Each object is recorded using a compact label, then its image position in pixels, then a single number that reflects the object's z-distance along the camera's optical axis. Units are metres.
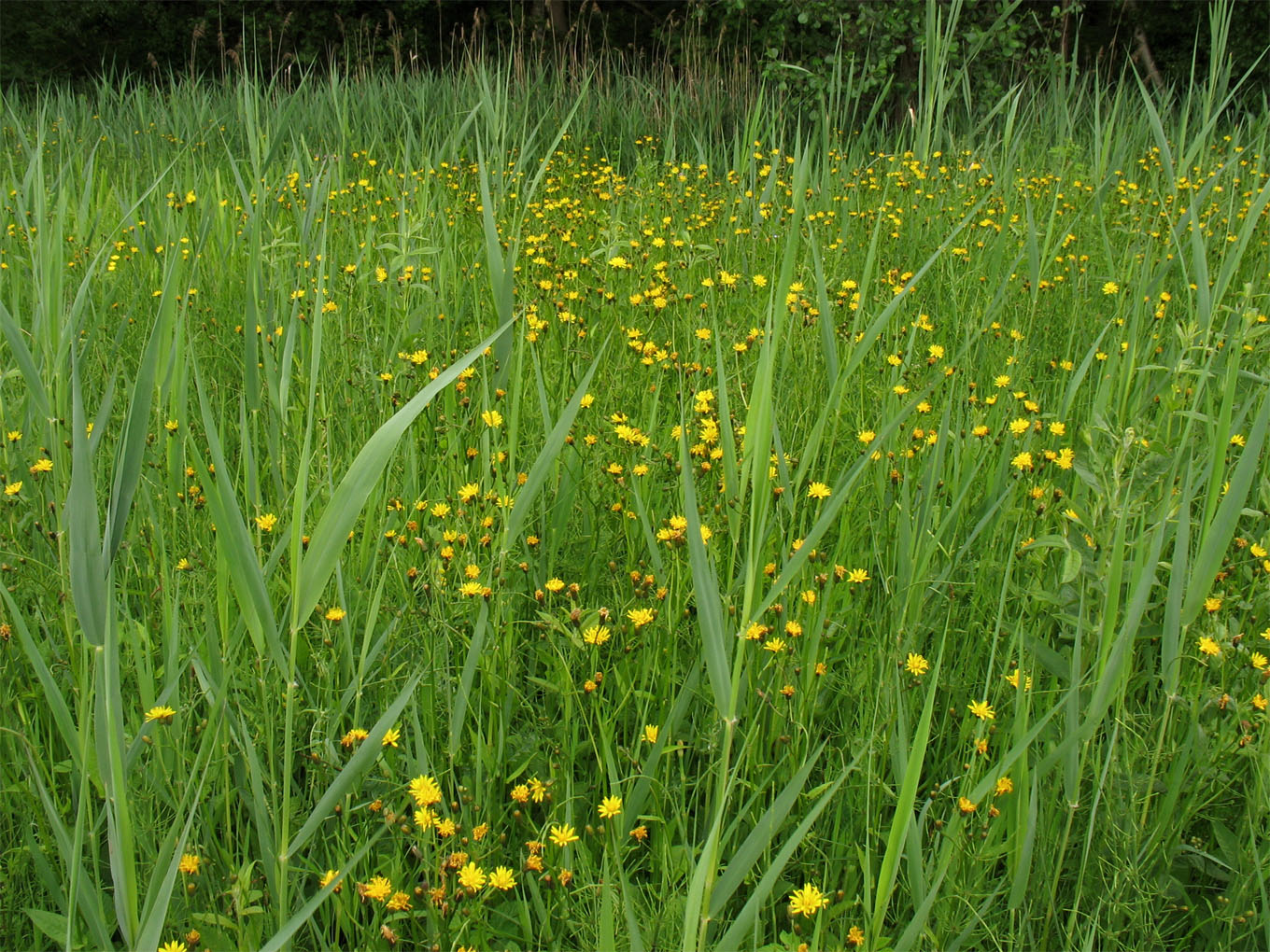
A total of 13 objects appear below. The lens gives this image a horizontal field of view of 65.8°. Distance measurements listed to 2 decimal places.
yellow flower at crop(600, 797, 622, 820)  1.16
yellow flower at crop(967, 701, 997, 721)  1.23
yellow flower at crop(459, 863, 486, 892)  1.05
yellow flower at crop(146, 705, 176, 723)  1.07
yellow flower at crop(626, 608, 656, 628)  1.37
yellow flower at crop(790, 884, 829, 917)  1.06
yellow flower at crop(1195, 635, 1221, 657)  1.28
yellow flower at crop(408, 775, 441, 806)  1.12
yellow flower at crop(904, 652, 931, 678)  1.35
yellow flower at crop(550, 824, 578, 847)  1.13
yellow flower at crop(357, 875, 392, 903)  1.05
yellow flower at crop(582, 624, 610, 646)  1.31
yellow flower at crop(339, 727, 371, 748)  1.16
